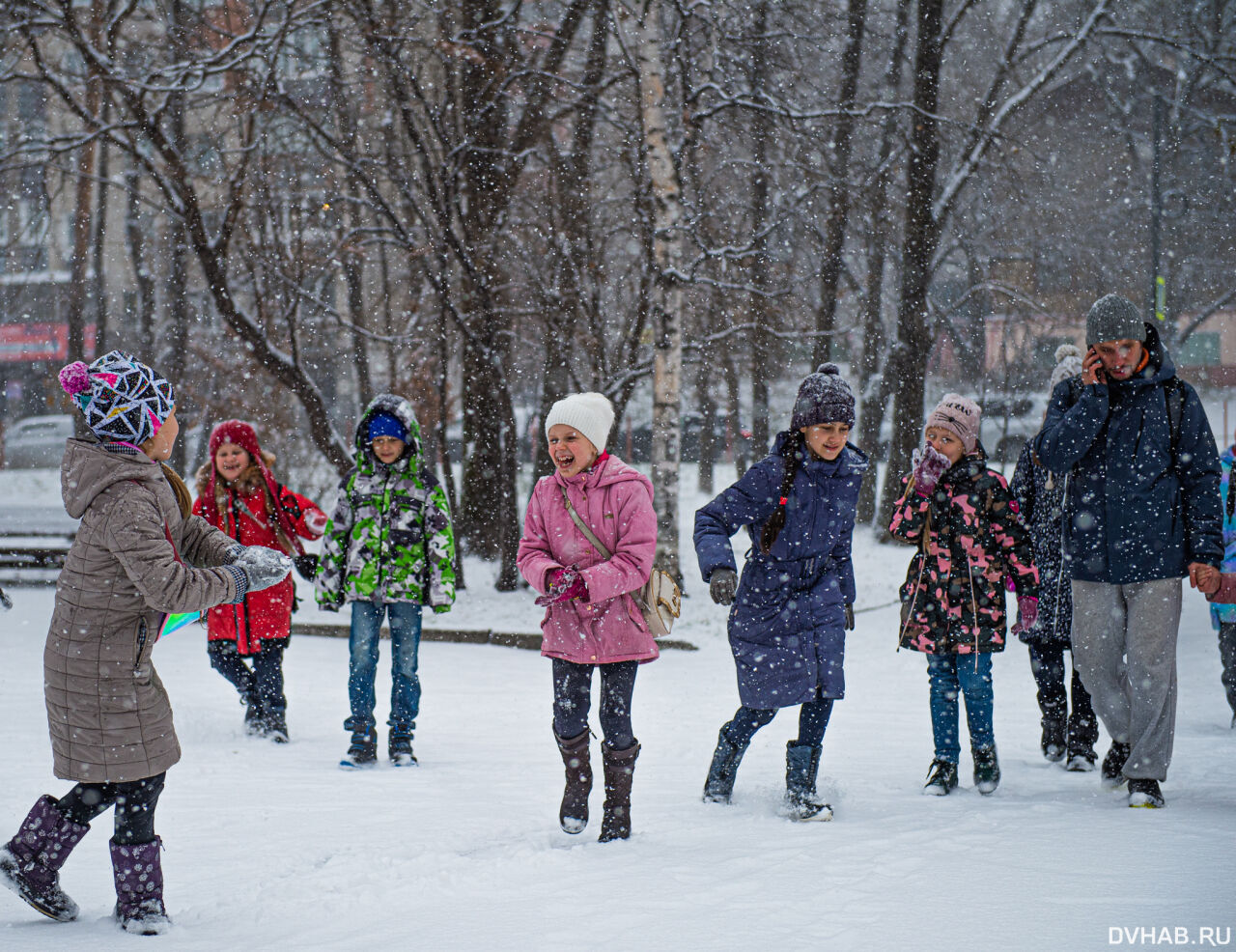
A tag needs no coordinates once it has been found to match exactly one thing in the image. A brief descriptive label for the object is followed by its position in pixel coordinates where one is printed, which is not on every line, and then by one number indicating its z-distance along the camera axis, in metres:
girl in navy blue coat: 4.74
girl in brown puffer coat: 3.51
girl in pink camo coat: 5.20
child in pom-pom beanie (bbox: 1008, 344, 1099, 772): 5.74
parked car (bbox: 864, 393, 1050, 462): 20.89
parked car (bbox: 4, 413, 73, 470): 33.12
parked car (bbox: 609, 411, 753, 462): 25.67
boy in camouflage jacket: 6.01
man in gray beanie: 4.82
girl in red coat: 6.53
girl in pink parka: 4.44
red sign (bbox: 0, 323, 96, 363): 42.00
